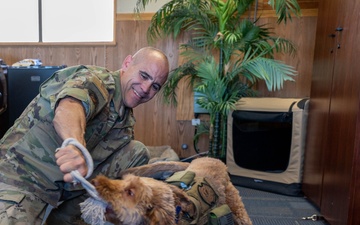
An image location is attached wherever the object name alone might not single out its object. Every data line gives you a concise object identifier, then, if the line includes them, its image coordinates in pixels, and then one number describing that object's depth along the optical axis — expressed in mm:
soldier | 1006
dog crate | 2336
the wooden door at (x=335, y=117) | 1579
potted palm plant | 2385
